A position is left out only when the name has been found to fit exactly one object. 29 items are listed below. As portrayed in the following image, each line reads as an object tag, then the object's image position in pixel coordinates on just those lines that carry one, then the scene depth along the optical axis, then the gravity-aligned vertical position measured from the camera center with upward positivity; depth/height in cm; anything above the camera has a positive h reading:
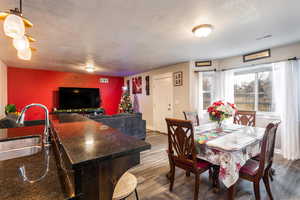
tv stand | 548 -39
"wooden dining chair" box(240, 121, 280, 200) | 157 -82
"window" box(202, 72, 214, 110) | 433 +33
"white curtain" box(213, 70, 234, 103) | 402 +35
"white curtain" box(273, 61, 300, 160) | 293 -20
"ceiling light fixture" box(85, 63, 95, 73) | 451 +108
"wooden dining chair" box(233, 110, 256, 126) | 286 -41
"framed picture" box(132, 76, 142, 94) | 624 +67
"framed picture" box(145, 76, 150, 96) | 575 +63
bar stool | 103 -68
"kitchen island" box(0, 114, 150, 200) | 60 -35
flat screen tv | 552 +12
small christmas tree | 613 -19
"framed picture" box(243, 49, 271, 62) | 330 +103
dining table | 158 -60
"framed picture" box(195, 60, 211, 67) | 420 +105
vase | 236 -49
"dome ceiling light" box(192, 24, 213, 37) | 215 +106
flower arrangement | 228 -20
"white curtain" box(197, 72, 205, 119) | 417 +14
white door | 493 -2
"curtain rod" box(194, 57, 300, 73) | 295 +83
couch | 354 -59
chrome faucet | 119 -28
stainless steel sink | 131 -44
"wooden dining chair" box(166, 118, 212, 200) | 171 -65
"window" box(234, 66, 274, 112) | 349 +23
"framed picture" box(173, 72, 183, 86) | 444 +66
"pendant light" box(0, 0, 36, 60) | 118 +65
